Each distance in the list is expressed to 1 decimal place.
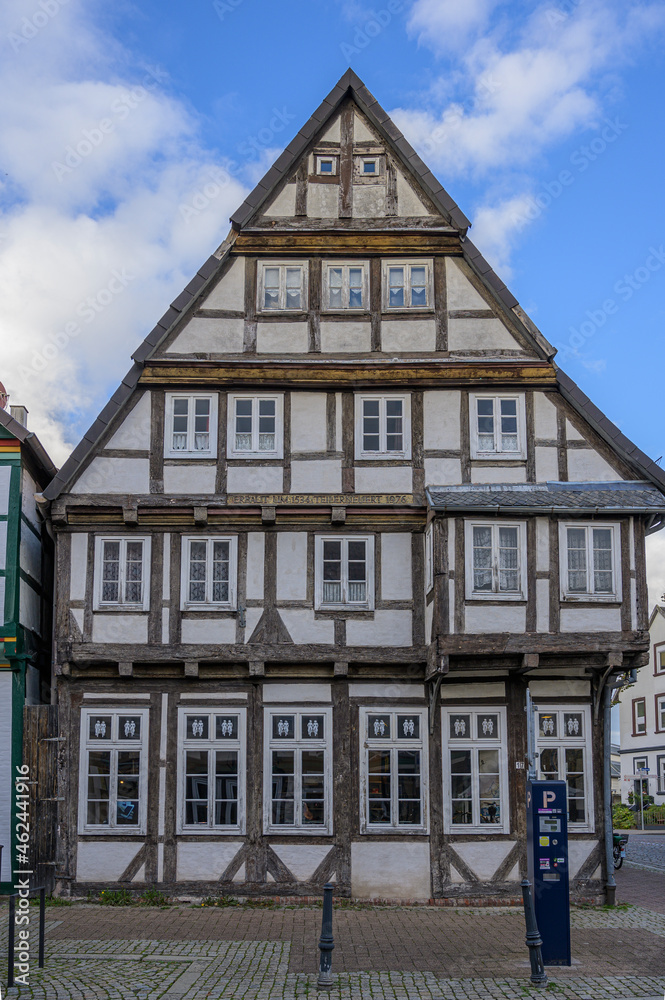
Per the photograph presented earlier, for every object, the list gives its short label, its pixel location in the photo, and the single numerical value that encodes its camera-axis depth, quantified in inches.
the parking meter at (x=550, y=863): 514.9
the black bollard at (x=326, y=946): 467.3
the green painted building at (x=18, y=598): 712.4
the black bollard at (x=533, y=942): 470.0
